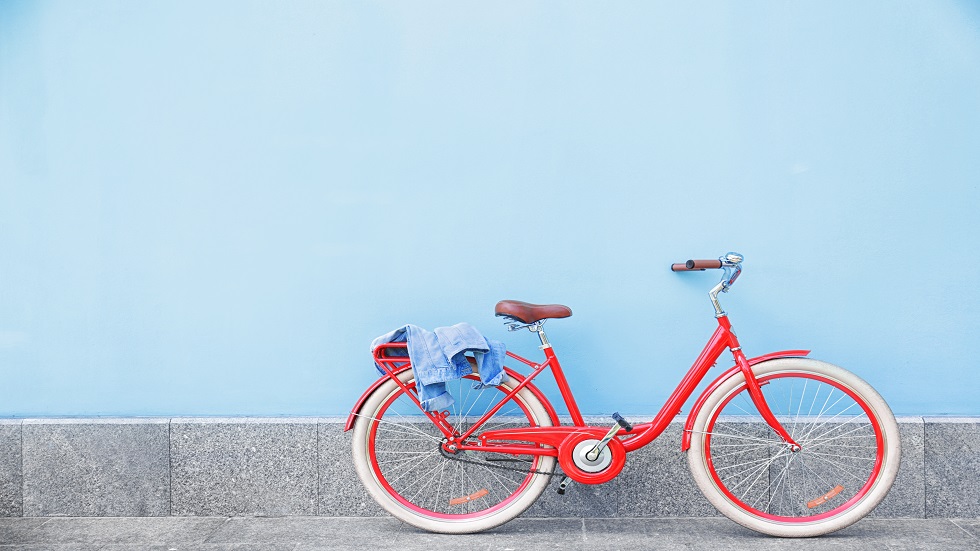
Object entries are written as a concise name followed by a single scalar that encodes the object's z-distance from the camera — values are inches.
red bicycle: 146.6
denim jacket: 144.2
